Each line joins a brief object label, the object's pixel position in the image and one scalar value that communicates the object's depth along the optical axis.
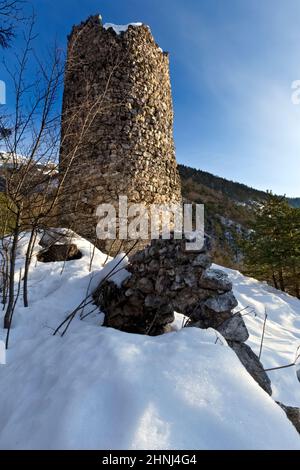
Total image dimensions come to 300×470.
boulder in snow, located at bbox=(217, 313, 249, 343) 2.57
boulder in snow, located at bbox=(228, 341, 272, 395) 2.36
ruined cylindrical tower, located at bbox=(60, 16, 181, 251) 5.43
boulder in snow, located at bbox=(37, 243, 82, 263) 4.50
